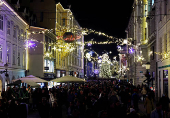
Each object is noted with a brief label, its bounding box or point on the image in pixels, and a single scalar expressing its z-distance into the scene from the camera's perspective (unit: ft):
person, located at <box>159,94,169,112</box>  50.76
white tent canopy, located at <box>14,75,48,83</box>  76.69
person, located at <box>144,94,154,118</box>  48.93
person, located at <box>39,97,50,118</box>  40.57
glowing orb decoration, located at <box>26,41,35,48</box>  127.79
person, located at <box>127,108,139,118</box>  30.48
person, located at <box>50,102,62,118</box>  37.06
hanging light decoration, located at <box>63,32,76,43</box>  111.34
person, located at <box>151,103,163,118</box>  33.78
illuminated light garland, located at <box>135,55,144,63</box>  135.33
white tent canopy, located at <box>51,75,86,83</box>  81.05
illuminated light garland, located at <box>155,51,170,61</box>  77.29
